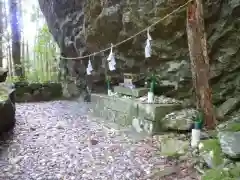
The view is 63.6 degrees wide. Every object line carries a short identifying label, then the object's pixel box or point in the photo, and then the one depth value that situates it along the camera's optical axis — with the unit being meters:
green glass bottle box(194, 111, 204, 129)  2.90
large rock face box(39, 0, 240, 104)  3.91
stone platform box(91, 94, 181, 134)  3.49
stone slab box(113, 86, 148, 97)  4.06
